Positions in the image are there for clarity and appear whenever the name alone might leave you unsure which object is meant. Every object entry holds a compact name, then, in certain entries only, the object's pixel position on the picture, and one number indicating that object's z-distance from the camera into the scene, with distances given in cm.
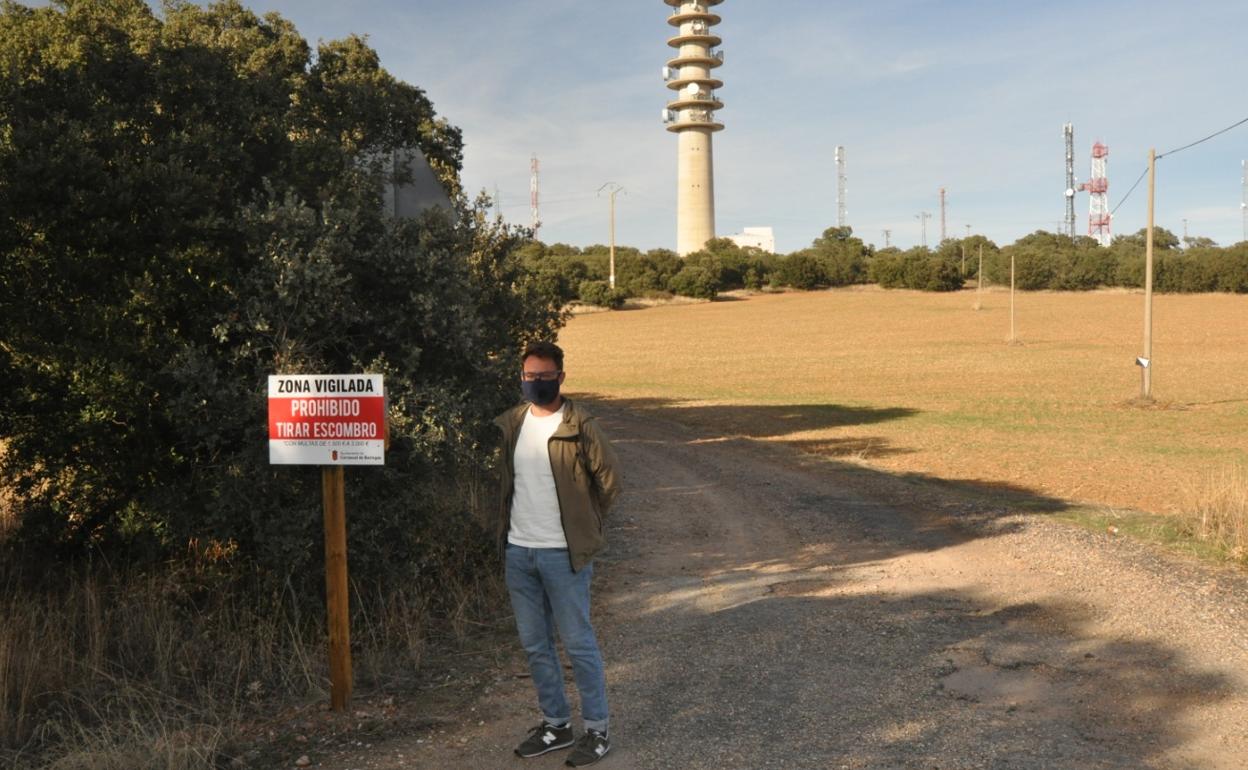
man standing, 534
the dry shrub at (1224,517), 1011
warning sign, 600
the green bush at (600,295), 8850
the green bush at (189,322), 762
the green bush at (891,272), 10481
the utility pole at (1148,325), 3136
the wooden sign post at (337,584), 621
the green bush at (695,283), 9338
